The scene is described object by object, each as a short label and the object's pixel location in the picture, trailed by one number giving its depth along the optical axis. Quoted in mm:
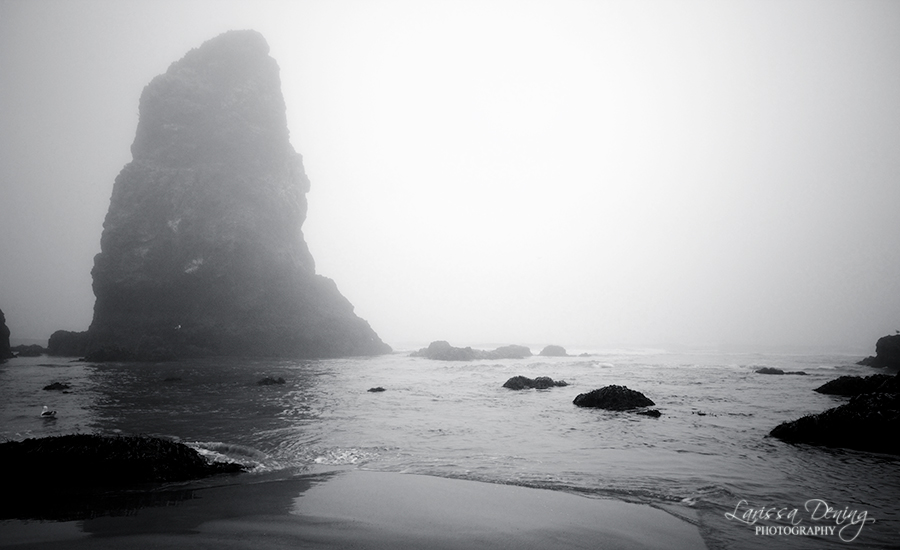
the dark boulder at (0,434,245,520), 5570
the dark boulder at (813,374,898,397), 17531
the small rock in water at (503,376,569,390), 21438
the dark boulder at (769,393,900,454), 8688
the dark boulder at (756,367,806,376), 30825
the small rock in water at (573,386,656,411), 14523
